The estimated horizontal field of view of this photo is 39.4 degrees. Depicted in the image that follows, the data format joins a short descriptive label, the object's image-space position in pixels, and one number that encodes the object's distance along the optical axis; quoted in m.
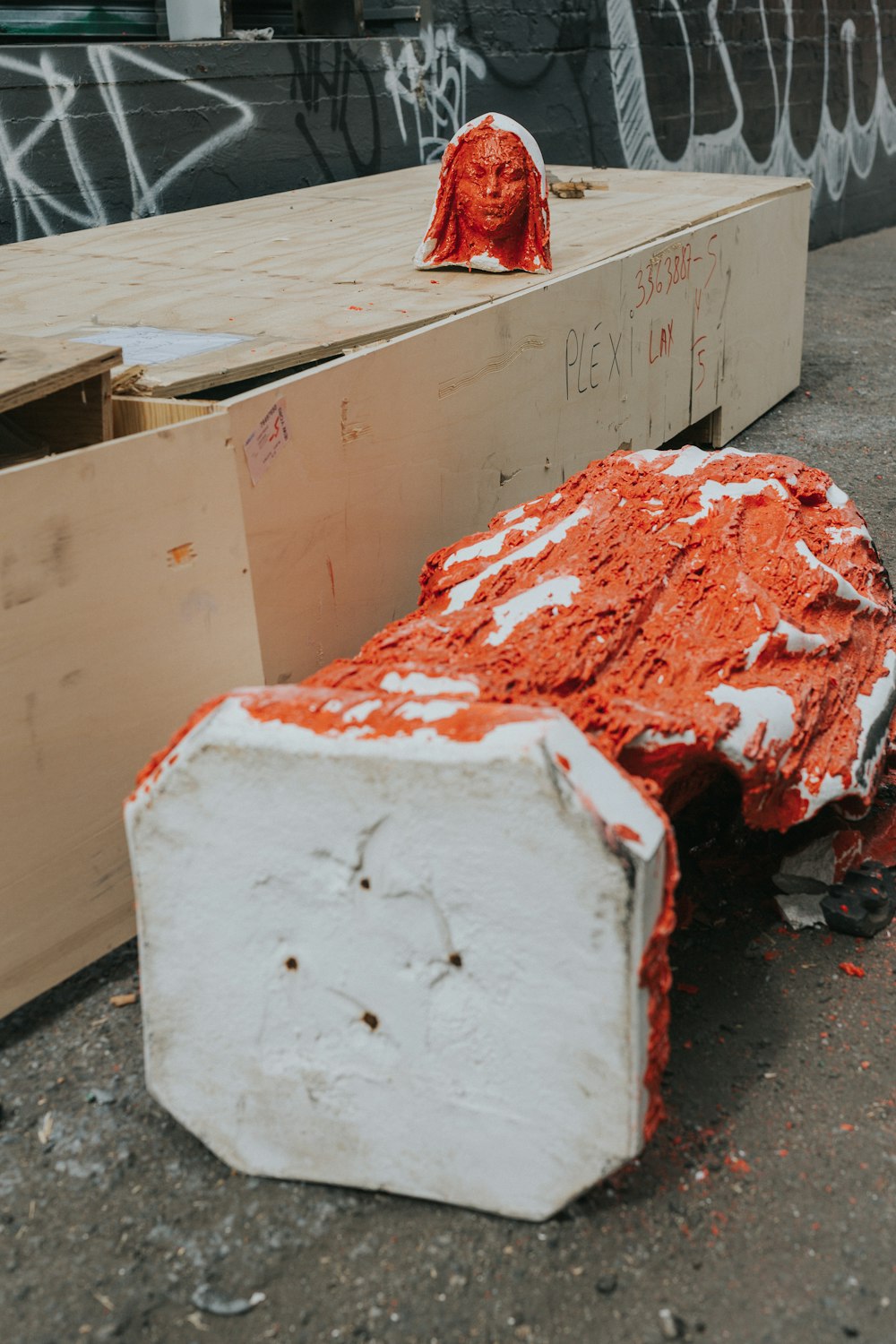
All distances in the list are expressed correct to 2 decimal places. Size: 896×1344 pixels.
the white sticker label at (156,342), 2.95
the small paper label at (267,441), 2.62
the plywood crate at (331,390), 2.41
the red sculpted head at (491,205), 3.98
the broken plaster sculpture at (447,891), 1.66
